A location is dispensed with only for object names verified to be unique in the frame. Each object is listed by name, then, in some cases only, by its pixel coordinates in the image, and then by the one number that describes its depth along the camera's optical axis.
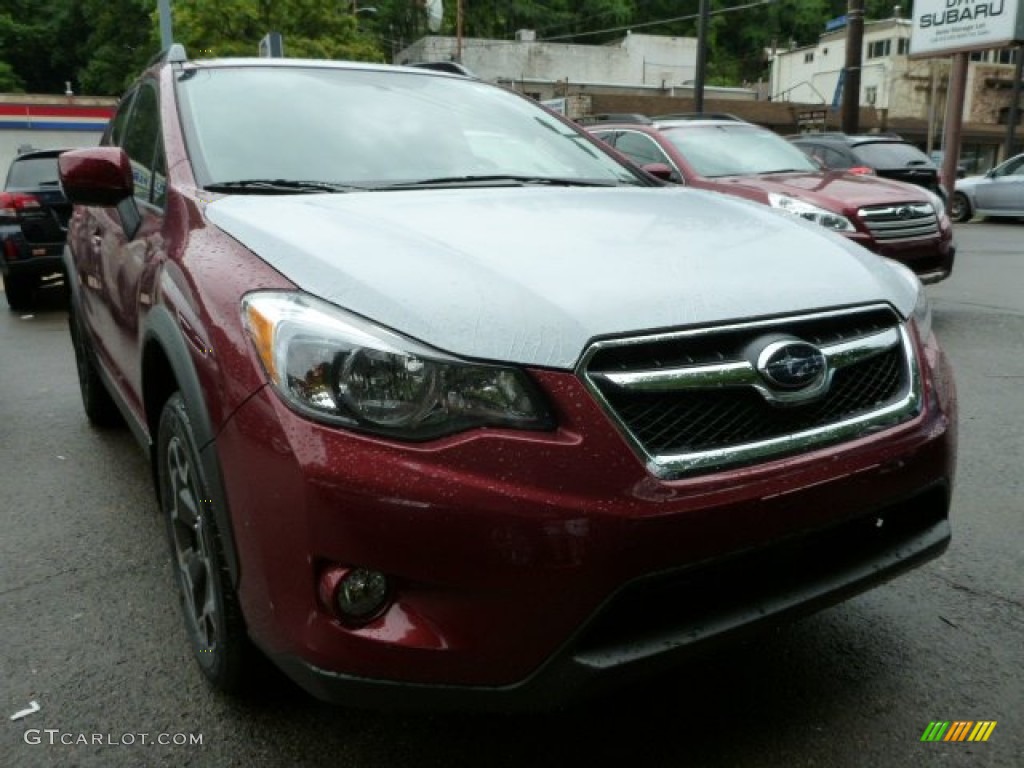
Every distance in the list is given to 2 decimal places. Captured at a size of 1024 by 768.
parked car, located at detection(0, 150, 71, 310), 8.91
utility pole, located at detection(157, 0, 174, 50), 13.35
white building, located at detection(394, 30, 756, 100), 47.91
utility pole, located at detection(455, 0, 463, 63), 39.78
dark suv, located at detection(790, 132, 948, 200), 13.11
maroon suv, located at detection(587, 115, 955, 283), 7.19
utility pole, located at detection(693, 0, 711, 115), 23.36
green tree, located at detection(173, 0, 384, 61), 26.69
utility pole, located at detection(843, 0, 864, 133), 17.52
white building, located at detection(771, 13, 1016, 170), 45.84
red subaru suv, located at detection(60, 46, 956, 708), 1.63
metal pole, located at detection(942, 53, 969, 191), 17.58
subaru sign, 17.22
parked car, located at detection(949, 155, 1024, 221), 18.06
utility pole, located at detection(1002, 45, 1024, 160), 30.47
